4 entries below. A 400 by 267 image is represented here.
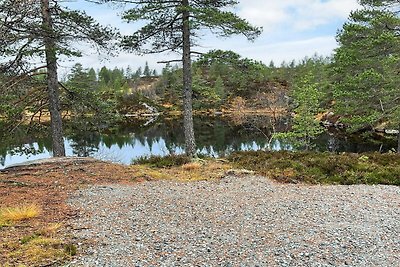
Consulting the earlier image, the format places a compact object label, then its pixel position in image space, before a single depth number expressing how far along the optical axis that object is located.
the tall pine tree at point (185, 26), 12.91
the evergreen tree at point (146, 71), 148.85
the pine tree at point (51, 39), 10.94
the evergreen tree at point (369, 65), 17.34
